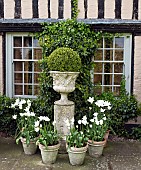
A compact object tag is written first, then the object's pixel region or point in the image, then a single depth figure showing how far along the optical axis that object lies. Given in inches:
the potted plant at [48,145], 177.3
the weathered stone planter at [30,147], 193.5
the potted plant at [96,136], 188.9
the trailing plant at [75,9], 239.1
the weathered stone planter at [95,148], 188.7
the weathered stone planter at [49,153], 176.9
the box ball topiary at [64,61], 190.9
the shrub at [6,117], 237.0
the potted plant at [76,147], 175.0
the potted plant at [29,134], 191.5
